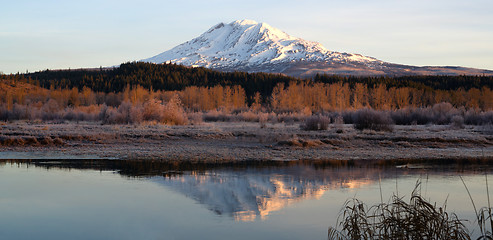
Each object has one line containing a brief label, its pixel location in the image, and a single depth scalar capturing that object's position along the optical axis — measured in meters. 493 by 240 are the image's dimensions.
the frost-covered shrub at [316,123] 35.03
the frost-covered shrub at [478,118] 45.14
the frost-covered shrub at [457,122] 39.97
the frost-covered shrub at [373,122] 35.19
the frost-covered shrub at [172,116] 40.62
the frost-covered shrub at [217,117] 56.01
